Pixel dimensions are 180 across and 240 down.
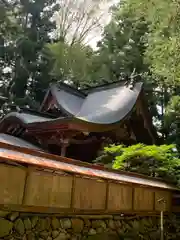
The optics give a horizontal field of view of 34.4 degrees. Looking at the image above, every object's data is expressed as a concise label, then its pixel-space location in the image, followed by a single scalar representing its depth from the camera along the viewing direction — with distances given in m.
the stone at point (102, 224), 5.27
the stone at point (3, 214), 3.89
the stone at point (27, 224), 4.14
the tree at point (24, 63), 19.12
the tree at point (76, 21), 22.97
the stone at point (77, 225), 4.77
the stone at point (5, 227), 3.86
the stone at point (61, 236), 4.53
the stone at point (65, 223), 4.60
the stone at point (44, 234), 4.33
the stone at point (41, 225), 4.29
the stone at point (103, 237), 5.03
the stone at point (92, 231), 5.04
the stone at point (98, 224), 5.14
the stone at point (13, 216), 3.98
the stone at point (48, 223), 4.39
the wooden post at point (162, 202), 6.21
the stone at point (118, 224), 5.61
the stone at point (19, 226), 4.03
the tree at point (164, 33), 8.12
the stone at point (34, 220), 4.22
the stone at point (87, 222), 4.98
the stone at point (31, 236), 4.18
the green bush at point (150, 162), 7.44
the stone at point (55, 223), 4.48
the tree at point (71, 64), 19.22
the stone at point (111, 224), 5.45
